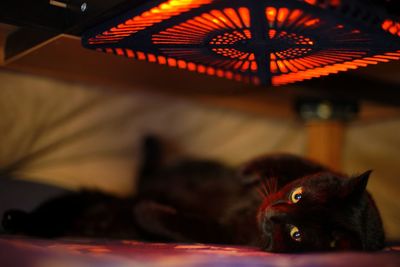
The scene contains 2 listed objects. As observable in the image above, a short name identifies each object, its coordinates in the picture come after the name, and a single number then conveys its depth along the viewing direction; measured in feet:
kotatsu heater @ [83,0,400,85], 1.87
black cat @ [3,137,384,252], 2.71
